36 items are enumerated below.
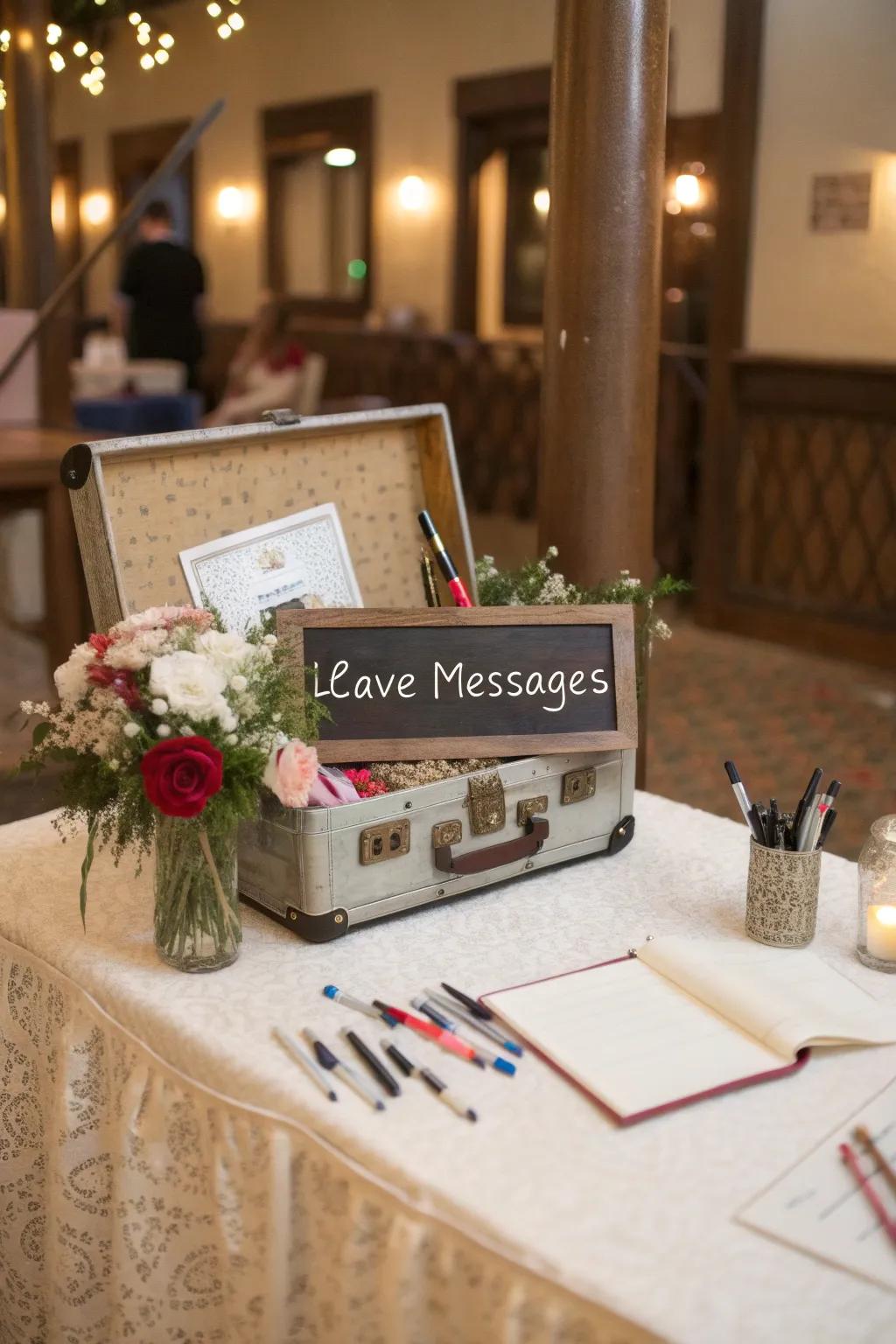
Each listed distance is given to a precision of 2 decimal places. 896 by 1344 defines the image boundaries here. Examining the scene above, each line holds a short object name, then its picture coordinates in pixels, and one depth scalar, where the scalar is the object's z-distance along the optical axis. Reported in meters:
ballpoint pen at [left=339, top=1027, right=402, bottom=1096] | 1.05
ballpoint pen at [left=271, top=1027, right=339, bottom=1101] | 1.05
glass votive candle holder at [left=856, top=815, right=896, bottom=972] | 1.28
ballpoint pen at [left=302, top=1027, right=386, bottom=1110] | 1.04
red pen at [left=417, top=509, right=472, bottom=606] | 1.59
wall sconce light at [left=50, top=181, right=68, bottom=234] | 12.05
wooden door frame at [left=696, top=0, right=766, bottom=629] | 5.32
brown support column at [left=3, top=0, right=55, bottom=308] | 5.29
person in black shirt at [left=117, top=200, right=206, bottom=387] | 7.70
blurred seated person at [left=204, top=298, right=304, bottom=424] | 7.34
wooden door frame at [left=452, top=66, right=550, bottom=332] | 7.23
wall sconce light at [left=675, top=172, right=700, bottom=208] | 6.11
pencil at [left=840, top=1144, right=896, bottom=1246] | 0.91
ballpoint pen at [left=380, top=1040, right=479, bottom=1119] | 1.03
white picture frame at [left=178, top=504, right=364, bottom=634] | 1.60
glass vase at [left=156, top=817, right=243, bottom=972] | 1.22
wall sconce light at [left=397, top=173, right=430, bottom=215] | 8.16
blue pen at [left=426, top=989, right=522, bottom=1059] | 1.12
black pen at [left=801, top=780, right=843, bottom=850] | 1.32
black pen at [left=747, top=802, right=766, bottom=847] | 1.34
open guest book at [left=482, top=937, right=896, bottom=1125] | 1.08
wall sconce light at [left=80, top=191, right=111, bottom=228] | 11.58
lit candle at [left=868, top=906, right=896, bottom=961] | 1.27
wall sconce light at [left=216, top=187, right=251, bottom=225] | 9.88
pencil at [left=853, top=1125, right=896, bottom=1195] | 0.96
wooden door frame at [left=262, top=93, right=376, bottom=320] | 8.54
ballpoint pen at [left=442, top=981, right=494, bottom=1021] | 1.17
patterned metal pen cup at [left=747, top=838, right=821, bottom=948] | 1.32
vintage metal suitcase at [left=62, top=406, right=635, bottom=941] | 1.33
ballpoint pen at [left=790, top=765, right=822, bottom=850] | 1.31
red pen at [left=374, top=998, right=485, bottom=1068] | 1.11
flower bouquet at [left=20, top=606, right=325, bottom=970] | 1.19
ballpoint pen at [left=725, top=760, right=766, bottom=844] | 1.35
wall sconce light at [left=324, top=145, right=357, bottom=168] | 8.73
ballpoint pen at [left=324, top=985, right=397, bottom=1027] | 1.16
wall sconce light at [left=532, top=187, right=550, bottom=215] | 7.68
